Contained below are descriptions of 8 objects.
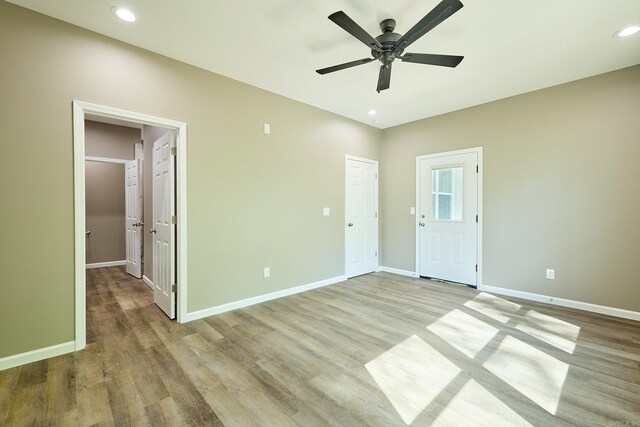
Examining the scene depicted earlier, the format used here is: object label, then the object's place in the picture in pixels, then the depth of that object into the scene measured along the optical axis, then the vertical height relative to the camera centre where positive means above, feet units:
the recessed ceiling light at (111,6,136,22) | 7.20 +5.38
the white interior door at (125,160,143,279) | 15.94 -0.43
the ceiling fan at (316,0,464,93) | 6.16 +4.41
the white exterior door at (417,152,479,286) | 14.16 -0.33
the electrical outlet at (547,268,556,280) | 11.75 -2.73
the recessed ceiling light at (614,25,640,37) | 7.93 +5.38
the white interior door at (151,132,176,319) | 10.00 -0.58
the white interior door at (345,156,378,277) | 15.92 -0.32
